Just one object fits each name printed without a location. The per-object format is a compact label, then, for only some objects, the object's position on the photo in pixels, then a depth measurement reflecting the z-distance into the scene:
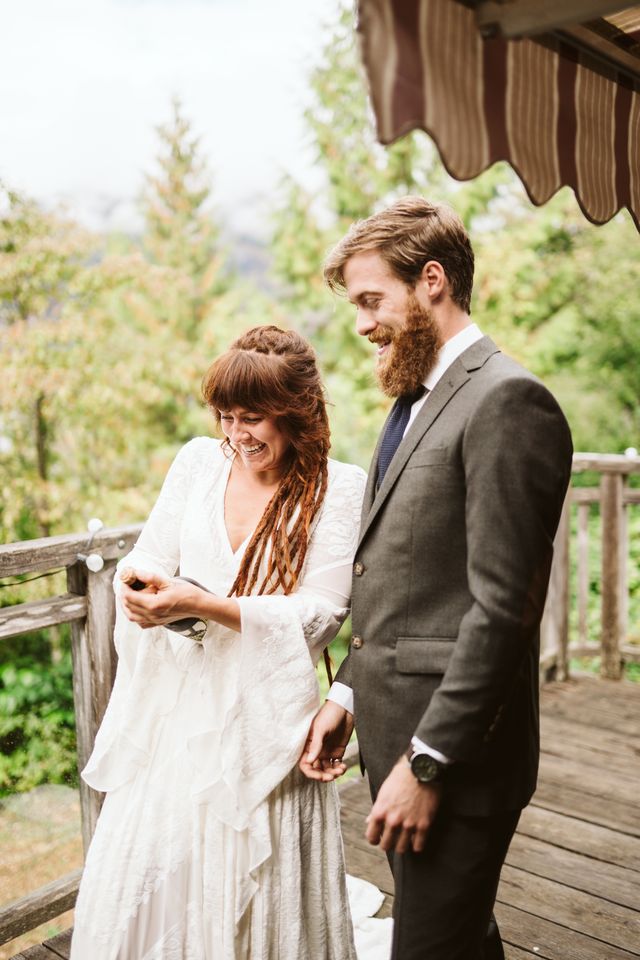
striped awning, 1.17
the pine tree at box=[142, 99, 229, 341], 15.25
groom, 1.27
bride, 1.68
